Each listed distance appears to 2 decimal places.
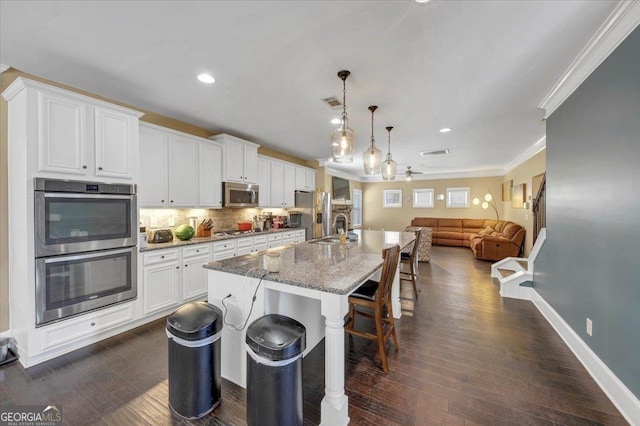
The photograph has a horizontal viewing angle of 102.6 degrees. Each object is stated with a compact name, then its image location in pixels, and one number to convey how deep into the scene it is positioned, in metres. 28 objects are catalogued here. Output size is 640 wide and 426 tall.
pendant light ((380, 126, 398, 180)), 3.77
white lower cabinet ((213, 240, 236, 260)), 3.67
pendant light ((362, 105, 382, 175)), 3.09
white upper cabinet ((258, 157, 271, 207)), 5.00
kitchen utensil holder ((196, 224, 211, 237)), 3.84
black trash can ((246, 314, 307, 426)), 1.43
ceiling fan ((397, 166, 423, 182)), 6.36
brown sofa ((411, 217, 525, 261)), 6.00
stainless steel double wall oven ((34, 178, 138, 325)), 2.18
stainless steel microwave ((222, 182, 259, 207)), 4.19
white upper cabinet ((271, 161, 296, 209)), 5.35
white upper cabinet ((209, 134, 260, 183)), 4.17
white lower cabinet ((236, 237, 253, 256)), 4.05
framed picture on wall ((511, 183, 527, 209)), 6.03
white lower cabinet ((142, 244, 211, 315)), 2.90
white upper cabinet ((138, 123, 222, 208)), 3.15
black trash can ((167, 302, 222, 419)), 1.61
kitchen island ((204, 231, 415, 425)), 1.56
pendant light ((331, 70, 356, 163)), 2.55
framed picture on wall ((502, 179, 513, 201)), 7.51
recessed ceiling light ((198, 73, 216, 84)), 2.51
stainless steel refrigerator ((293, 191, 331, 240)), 5.95
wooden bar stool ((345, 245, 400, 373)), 2.08
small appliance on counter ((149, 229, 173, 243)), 3.25
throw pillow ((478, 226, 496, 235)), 7.30
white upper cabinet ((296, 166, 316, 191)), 6.09
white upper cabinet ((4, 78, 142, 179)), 2.15
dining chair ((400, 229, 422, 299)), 3.86
